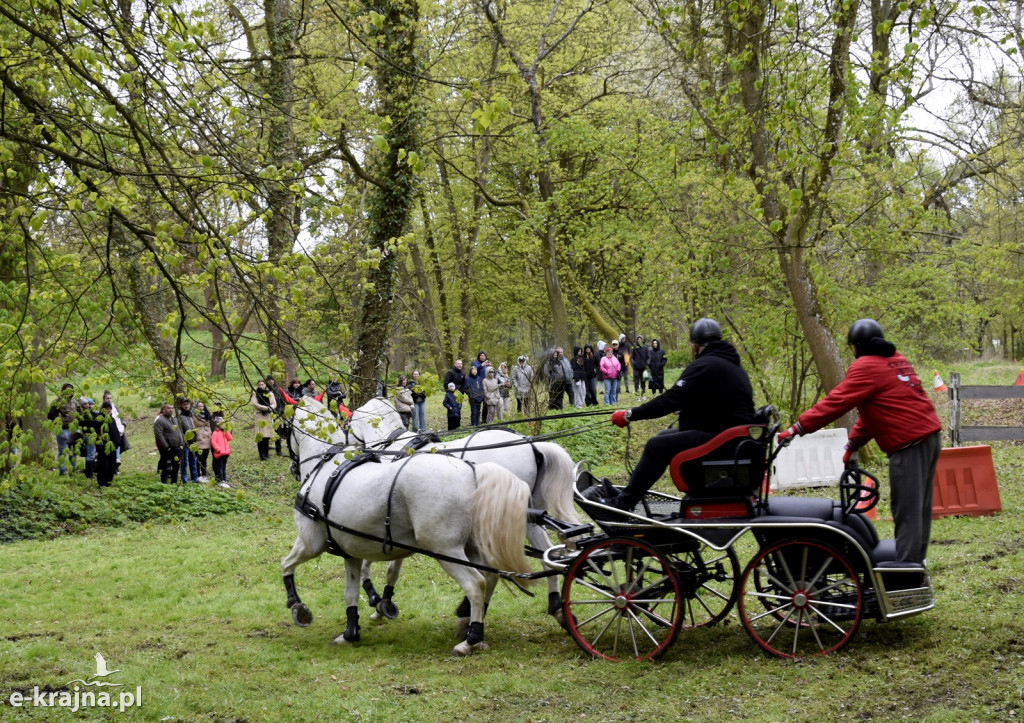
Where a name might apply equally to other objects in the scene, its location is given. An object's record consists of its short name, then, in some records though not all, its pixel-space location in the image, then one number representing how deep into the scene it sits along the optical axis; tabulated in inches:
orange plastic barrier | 402.0
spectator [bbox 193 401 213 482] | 650.8
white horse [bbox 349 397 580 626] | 311.6
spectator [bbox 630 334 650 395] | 995.9
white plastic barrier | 509.7
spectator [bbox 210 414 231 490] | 662.5
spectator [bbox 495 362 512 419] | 843.0
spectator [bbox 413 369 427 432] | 813.9
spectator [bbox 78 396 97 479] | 625.0
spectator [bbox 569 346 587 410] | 903.7
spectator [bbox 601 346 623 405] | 906.7
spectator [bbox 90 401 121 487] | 628.1
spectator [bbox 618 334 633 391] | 973.8
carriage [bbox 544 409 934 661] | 230.8
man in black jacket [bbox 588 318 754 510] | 243.0
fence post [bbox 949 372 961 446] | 558.3
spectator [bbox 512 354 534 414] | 762.8
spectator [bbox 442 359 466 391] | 806.9
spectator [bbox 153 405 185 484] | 634.8
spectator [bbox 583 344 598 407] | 913.5
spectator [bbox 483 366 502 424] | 829.8
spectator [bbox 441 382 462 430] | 808.9
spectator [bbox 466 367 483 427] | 828.0
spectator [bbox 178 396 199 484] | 677.2
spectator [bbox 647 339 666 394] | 981.8
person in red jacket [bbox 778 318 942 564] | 230.1
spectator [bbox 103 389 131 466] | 639.8
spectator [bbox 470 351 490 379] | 847.2
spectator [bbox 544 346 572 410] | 797.6
